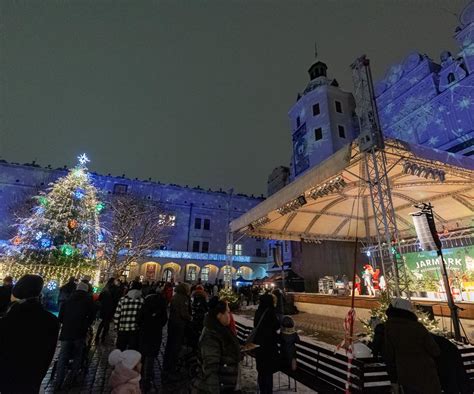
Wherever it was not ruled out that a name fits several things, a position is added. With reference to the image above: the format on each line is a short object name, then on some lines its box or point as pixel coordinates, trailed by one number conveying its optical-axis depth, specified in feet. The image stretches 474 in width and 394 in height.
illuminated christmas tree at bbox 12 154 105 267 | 41.42
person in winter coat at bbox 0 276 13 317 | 19.00
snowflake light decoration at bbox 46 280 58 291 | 39.10
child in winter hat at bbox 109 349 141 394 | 8.25
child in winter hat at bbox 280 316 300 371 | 13.49
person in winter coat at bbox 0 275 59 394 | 7.84
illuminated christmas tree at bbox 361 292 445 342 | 17.43
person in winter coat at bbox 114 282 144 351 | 17.25
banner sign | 46.03
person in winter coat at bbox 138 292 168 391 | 16.11
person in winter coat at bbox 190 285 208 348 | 20.47
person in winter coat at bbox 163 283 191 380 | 18.81
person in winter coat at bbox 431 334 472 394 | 9.99
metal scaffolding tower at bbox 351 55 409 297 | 19.07
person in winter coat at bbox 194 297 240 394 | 9.16
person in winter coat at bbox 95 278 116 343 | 27.20
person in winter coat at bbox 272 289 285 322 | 23.00
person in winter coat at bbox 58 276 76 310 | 24.98
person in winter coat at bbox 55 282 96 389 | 15.76
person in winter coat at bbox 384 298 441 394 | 9.23
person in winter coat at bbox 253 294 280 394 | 12.69
